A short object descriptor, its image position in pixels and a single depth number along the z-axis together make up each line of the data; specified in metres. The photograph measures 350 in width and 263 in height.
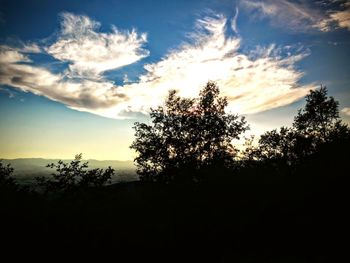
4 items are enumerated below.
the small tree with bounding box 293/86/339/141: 43.09
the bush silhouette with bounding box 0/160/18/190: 26.56
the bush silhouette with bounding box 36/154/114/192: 24.33
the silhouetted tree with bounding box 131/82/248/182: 33.66
